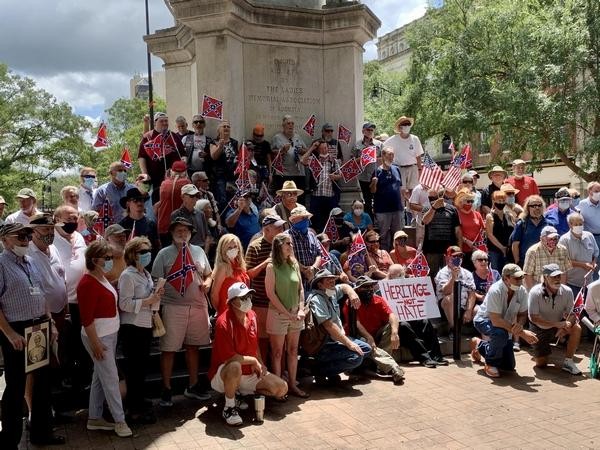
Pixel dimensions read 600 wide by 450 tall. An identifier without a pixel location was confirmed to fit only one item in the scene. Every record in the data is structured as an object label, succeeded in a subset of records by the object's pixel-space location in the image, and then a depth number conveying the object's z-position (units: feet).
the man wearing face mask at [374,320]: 26.35
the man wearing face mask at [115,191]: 27.43
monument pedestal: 33.37
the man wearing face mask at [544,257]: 30.60
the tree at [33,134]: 115.65
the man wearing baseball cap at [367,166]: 35.55
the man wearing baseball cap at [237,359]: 20.24
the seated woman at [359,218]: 31.60
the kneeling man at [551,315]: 27.81
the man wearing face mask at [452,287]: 29.86
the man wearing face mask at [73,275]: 21.04
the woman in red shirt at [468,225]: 32.89
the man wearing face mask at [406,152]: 37.11
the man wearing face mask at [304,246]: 25.35
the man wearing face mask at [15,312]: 16.98
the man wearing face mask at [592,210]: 34.01
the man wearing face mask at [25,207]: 26.84
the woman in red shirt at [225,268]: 21.98
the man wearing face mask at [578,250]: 31.76
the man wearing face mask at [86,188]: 29.22
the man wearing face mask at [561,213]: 33.73
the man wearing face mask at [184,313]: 21.44
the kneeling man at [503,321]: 26.50
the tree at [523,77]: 61.93
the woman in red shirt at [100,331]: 18.44
